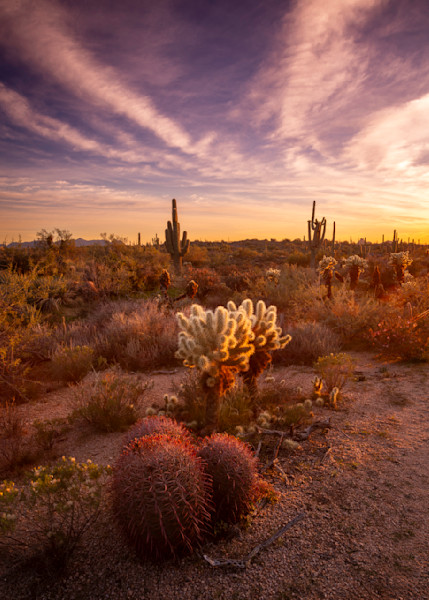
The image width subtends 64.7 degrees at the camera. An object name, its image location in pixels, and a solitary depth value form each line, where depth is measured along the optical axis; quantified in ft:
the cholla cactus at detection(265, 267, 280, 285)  49.73
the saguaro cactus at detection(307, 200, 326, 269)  72.28
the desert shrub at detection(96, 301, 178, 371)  25.23
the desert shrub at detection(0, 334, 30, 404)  18.90
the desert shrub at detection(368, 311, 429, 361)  24.95
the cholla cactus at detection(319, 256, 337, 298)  39.50
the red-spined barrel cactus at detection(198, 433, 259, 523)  9.11
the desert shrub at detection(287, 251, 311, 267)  85.26
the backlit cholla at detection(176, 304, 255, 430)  12.43
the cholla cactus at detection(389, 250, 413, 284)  42.62
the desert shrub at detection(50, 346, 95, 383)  21.98
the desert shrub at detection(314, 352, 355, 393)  19.13
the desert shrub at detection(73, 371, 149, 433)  15.60
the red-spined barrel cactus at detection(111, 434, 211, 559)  7.72
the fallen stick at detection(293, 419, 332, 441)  14.11
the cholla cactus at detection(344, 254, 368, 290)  43.83
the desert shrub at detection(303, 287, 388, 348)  30.17
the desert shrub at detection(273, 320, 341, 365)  25.67
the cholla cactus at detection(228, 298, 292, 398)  15.07
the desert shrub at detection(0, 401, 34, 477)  12.67
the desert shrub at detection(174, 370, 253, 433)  14.92
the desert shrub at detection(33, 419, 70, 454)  13.89
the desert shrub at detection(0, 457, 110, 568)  8.14
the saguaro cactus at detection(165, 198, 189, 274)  65.67
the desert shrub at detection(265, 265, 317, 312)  41.49
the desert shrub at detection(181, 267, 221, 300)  50.19
